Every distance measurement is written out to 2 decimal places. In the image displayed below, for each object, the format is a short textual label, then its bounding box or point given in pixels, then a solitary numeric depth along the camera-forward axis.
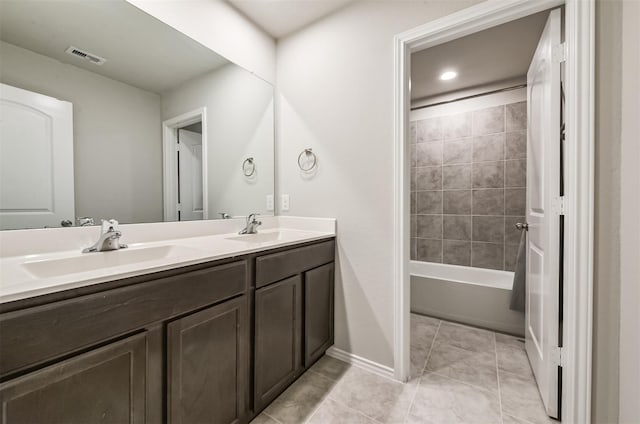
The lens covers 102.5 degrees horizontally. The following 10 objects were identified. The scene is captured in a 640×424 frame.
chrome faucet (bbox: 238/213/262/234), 1.81
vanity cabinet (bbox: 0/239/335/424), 0.63
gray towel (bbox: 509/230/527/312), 1.97
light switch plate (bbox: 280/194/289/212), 2.07
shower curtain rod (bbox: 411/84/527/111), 2.65
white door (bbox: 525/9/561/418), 1.24
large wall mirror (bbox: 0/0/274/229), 1.01
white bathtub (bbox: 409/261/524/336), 2.10
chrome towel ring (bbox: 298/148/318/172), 1.90
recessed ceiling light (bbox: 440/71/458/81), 2.57
